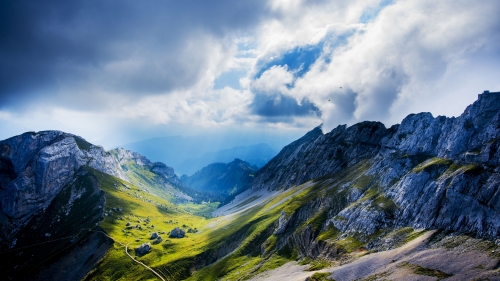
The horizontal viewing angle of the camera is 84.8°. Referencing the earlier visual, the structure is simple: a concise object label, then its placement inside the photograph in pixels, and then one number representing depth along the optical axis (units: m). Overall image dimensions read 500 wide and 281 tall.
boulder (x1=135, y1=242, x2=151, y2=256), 191.38
